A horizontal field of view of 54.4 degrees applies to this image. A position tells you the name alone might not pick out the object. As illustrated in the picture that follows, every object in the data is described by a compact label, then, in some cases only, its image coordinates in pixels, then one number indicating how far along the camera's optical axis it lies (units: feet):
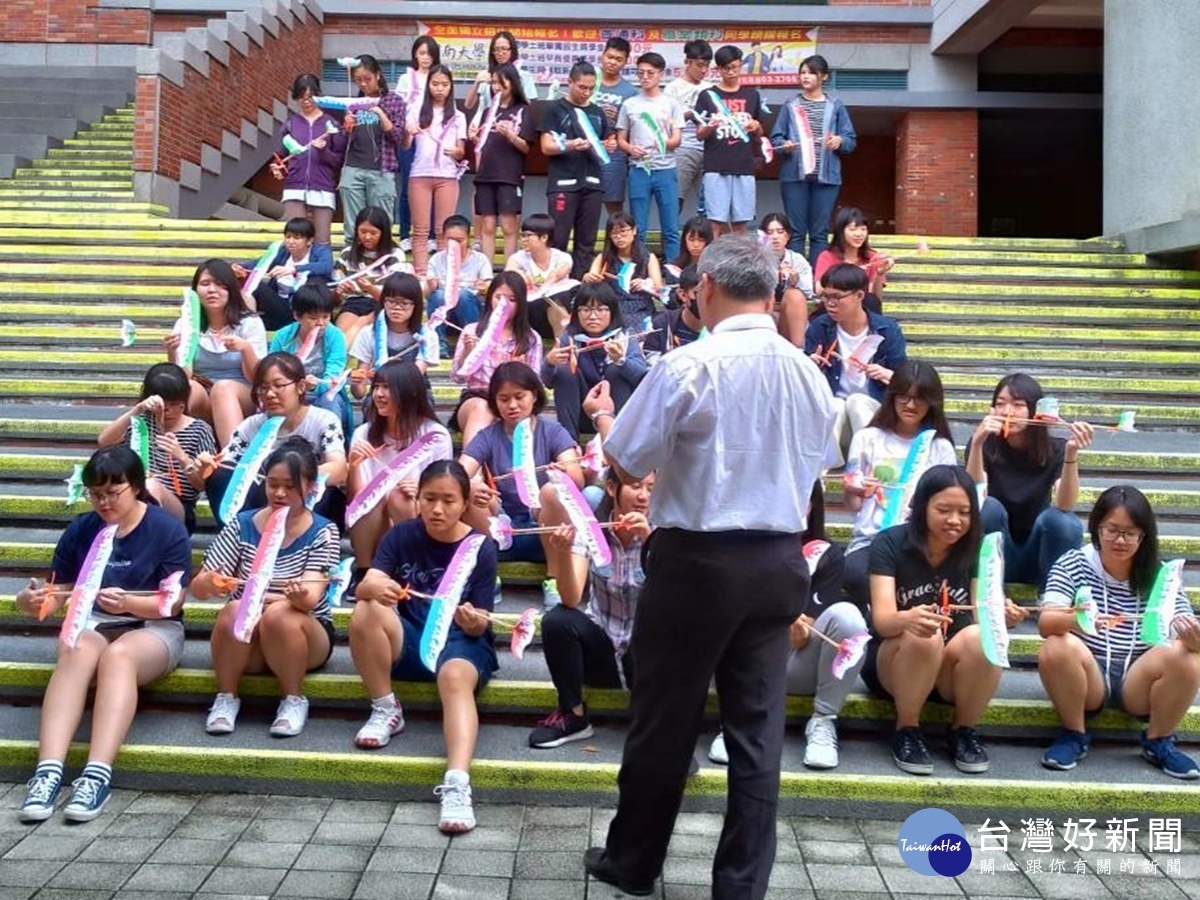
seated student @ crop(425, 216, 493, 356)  23.73
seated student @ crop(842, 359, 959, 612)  15.62
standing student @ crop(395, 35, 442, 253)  29.68
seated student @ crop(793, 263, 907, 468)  19.53
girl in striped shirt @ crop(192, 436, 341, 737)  13.94
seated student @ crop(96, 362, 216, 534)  16.97
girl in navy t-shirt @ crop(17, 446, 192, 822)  13.06
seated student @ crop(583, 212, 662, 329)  23.26
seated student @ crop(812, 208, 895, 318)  24.00
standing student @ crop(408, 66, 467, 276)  29.04
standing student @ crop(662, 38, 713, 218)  30.04
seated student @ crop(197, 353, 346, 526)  16.83
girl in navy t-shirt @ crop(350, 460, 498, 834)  13.46
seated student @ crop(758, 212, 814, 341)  22.52
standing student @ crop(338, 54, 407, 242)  29.63
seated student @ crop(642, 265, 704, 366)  21.36
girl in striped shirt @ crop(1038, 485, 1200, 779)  13.39
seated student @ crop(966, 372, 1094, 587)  15.72
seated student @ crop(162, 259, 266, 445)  18.93
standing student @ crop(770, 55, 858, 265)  28.96
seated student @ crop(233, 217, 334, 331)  23.95
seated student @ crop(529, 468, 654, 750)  13.87
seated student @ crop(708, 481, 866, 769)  13.57
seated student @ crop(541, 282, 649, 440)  19.94
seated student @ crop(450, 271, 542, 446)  19.33
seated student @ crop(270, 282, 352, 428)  19.90
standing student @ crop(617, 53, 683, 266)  28.35
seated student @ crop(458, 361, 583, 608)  16.46
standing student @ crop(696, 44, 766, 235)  28.45
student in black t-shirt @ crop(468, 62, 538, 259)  28.37
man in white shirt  9.99
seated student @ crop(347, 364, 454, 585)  16.12
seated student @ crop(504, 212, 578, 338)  23.99
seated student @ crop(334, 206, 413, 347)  22.75
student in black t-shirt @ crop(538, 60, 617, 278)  27.58
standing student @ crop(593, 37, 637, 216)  29.14
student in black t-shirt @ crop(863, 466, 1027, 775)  13.41
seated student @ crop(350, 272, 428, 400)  20.63
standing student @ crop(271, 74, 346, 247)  29.76
